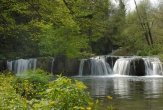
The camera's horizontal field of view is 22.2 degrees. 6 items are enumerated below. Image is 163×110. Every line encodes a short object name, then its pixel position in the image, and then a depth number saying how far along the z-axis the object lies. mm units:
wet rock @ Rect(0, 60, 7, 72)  37612
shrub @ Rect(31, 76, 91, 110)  6758
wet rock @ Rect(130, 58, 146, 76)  36438
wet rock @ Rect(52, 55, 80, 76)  37469
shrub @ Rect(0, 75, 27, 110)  6754
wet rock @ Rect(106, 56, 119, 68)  38125
